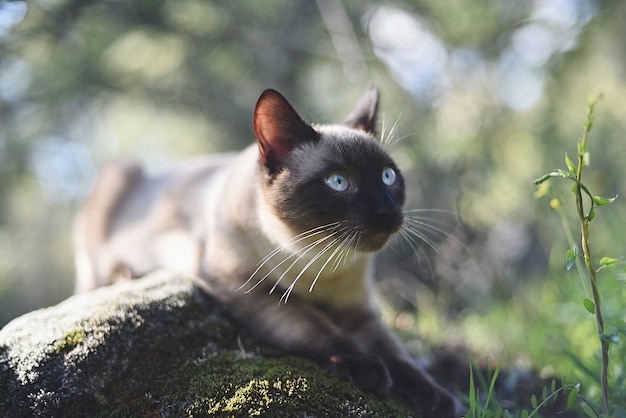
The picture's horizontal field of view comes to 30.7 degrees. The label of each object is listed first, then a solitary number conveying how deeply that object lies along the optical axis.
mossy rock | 0.62
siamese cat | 0.67
